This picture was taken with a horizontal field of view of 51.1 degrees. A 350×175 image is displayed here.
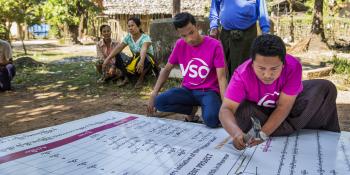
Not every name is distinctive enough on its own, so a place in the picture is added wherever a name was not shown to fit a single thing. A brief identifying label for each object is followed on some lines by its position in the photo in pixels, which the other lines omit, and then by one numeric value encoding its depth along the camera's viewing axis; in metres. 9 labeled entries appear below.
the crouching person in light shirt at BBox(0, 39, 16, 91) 5.41
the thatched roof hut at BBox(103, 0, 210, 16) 17.12
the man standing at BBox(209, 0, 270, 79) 3.23
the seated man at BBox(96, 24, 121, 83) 5.33
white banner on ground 1.68
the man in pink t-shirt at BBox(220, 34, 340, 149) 1.73
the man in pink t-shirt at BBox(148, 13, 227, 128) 2.52
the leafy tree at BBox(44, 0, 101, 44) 18.91
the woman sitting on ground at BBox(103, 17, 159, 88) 4.89
